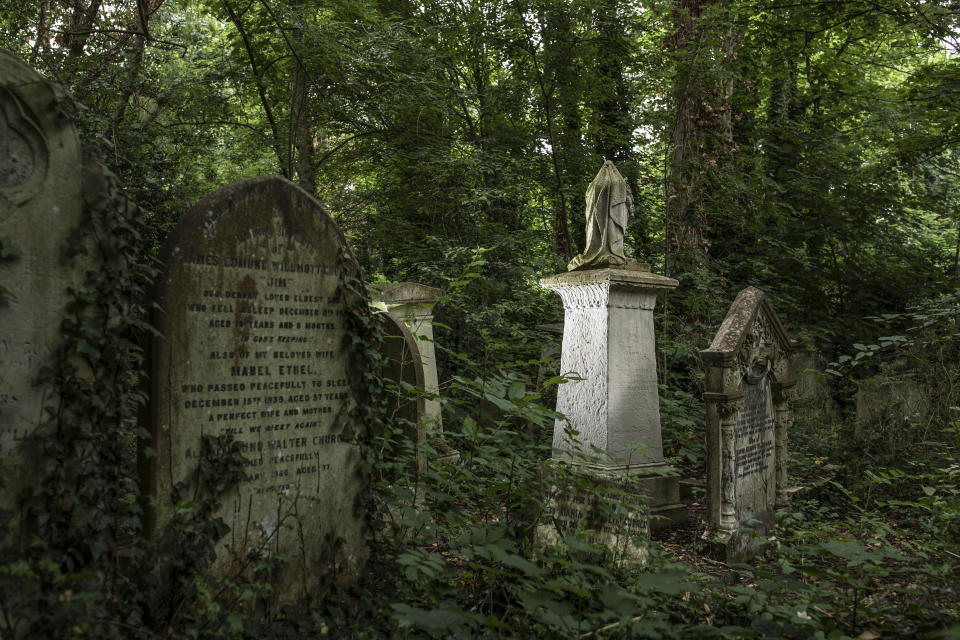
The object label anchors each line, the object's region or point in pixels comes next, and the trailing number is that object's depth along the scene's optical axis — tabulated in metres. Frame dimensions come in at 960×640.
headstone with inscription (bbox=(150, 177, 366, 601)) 2.83
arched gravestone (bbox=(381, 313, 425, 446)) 4.48
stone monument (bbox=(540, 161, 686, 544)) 5.38
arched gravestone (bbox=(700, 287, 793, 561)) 4.80
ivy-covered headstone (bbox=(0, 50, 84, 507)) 2.37
